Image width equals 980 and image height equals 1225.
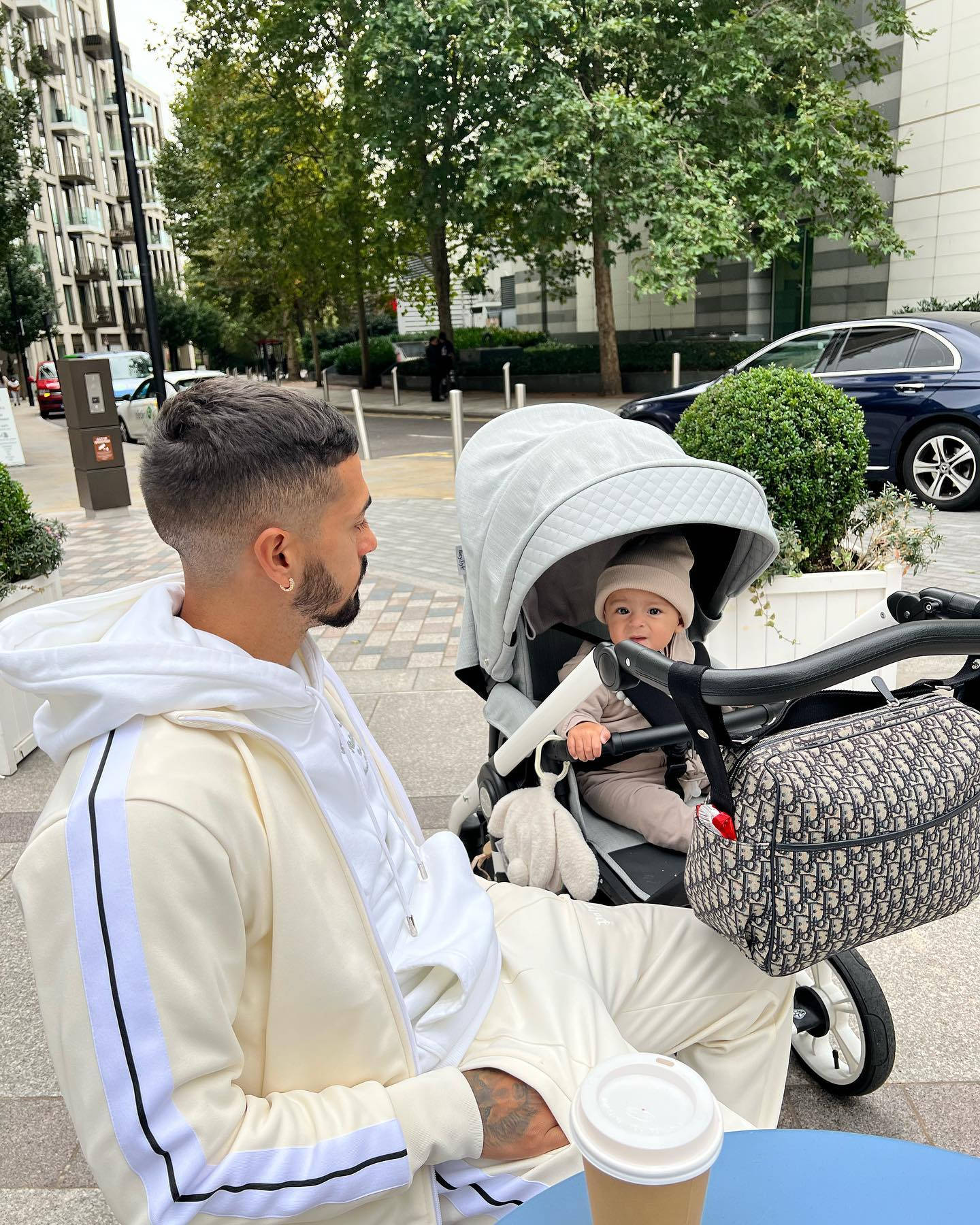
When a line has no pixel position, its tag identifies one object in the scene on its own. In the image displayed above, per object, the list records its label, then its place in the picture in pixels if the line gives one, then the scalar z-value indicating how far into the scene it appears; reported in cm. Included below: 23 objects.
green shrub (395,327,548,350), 3097
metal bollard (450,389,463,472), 1097
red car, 3040
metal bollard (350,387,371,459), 1452
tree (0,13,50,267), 1850
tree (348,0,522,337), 1614
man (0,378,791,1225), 127
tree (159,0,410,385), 2069
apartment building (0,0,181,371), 5991
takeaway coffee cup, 91
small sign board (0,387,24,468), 1566
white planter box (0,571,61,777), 467
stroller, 221
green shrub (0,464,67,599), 512
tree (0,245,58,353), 4653
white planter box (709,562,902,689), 462
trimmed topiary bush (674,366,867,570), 455
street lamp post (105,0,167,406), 1434
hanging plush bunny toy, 239
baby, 263
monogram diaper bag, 150
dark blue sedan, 927
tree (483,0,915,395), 1627
